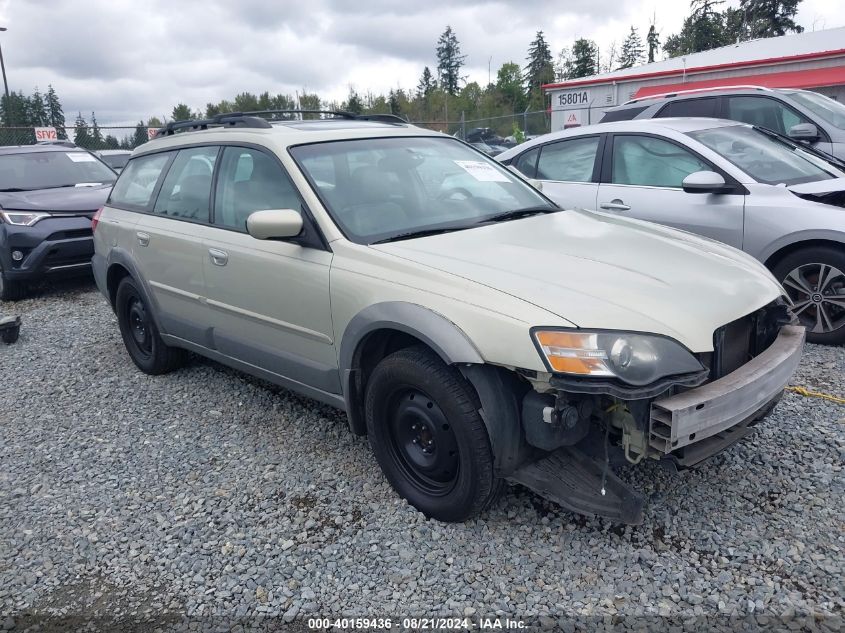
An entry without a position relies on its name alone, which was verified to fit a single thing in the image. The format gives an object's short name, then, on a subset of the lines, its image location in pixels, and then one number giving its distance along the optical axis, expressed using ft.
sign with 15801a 78.07
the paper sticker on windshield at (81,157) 29.86
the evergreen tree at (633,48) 227.20
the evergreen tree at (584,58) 194.49
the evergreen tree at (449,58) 323.16
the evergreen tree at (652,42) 220.02
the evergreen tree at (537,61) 240.79
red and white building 58.70
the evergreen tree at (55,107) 182.60
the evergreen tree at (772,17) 169.58
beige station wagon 8.39
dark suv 24.89
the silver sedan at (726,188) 15.60
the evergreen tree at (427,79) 305.69
